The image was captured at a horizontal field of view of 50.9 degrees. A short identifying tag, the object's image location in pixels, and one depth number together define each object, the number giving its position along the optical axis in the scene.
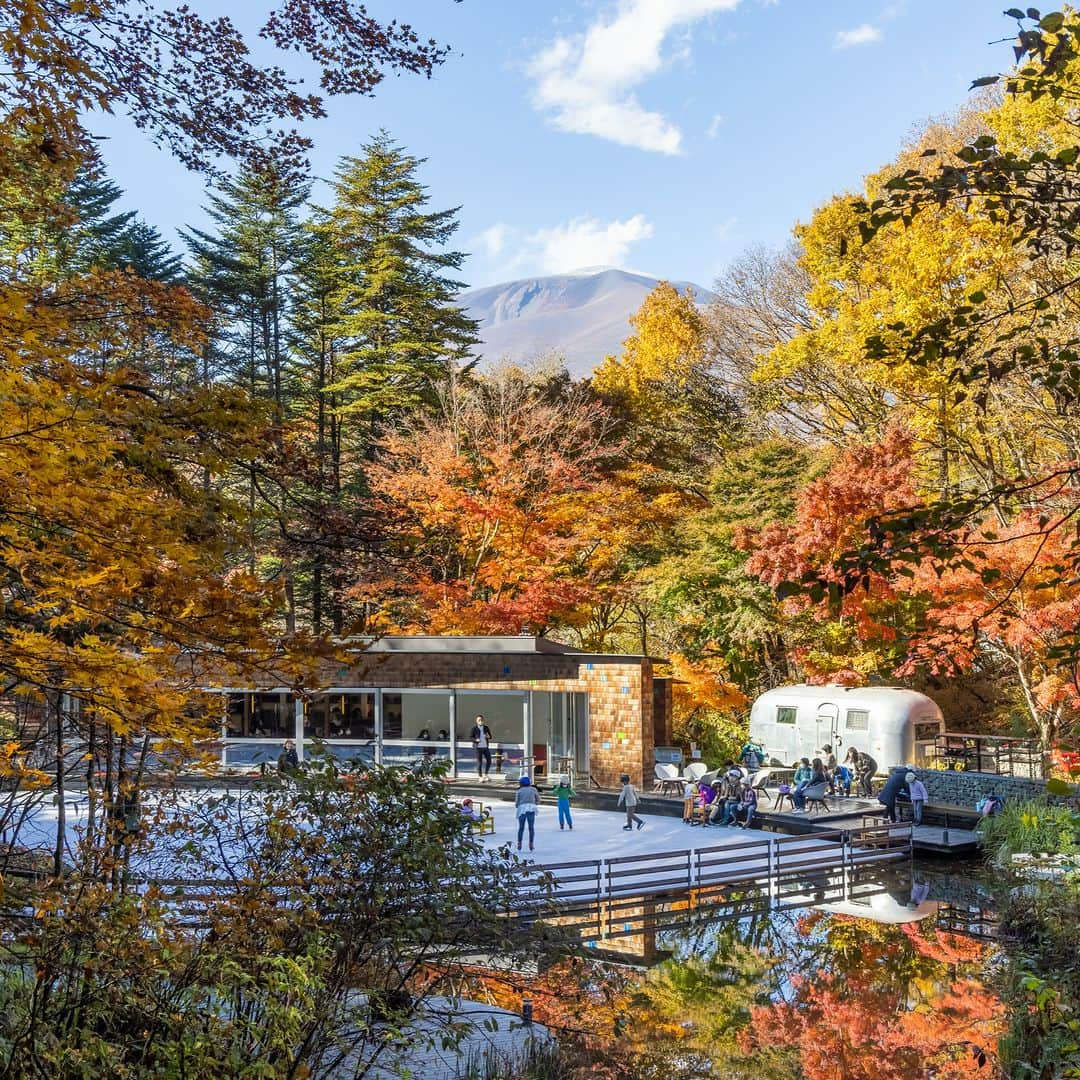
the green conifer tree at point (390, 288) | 34.88
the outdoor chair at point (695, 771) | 22.95
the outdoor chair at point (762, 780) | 22.77
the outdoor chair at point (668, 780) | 23.06
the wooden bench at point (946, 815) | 20.00
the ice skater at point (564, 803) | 18.72
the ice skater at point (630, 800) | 19.25
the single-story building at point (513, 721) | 23.53
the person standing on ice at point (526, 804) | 16.70
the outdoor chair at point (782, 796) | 20.94
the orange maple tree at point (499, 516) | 26.34
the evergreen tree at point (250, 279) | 36.28
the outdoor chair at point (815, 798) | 20.77
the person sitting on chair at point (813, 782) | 20.64
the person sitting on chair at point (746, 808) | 19.82
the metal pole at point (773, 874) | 15.73
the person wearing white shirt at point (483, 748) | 23.28
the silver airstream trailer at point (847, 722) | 23.22
